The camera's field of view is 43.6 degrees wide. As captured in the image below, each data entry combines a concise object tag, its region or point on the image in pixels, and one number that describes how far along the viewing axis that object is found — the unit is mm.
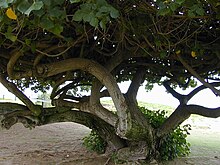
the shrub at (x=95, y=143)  4715
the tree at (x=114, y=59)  1510
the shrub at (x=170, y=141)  4184
